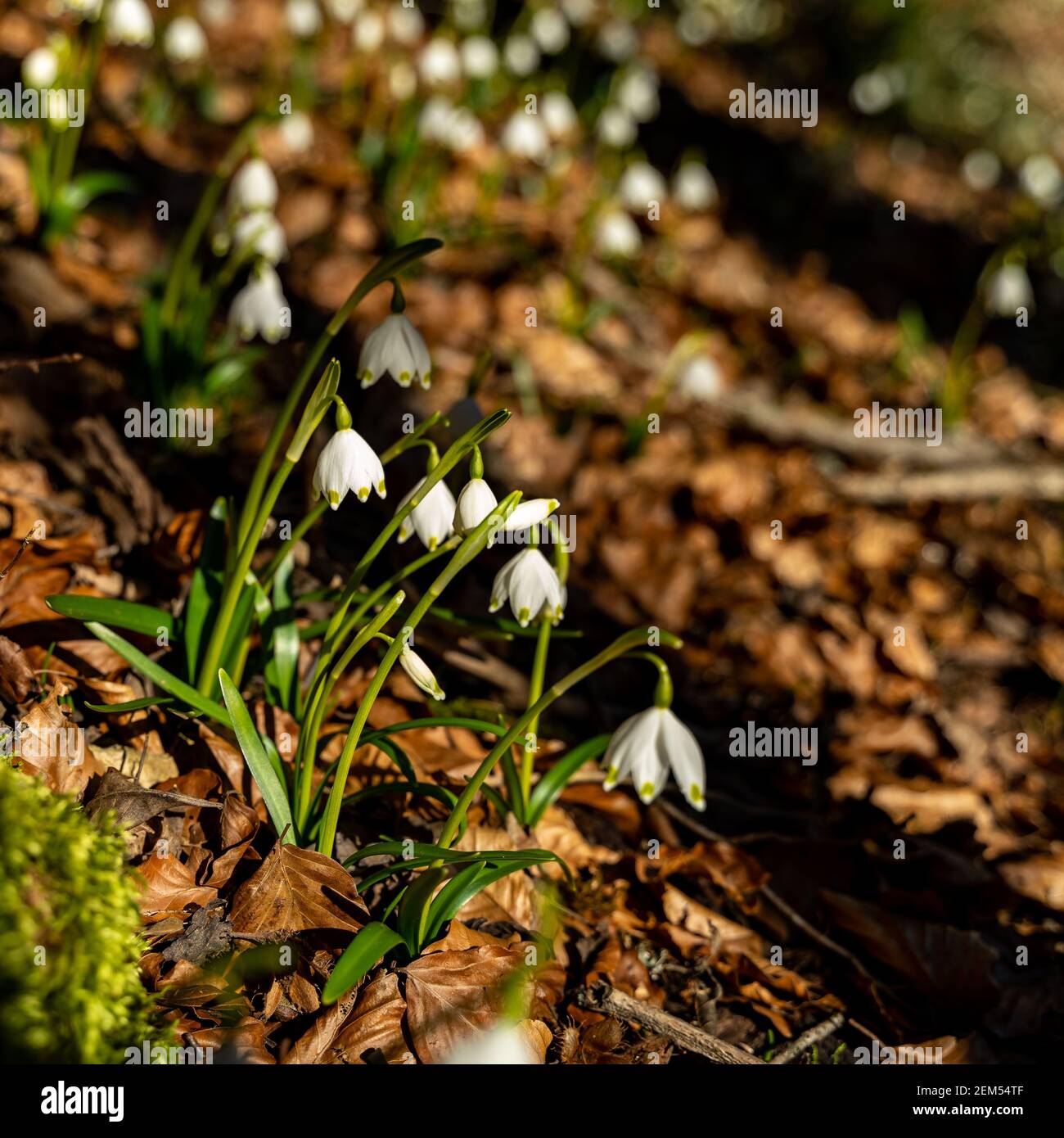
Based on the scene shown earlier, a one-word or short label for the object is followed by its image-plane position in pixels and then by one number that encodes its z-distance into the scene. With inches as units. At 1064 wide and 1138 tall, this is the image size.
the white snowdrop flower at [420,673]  54.6
